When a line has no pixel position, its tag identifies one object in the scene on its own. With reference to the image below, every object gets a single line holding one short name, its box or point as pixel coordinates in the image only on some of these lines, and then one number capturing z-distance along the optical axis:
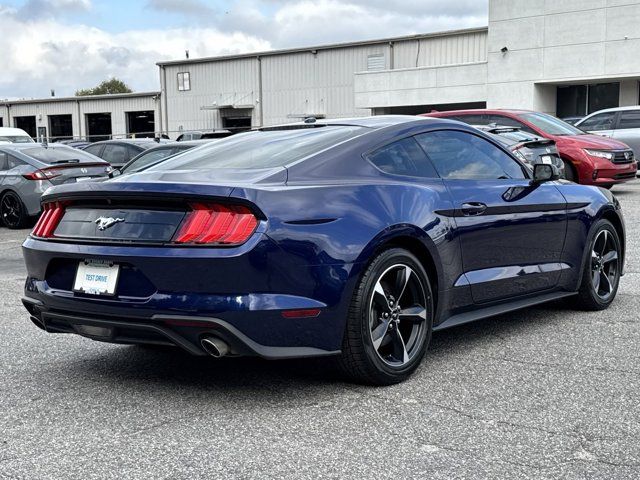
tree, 127.81
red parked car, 14.48
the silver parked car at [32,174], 13.61
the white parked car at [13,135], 27.89
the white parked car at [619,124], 19.58
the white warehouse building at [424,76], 37.94
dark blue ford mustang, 3.91
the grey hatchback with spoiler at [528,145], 12.08
